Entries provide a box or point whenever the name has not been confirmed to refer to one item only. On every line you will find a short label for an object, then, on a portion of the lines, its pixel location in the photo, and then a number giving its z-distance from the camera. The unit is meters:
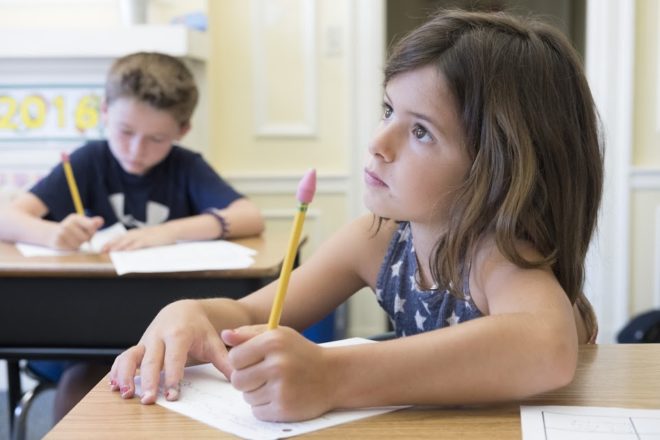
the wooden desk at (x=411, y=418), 1.40
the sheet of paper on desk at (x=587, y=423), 1.38
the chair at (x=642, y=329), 3.26
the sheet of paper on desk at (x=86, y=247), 2.37
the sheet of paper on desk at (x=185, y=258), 2.22
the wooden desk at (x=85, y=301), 2.22
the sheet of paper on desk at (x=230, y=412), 1.41
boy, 2.51
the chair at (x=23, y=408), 2.33
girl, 1.53
